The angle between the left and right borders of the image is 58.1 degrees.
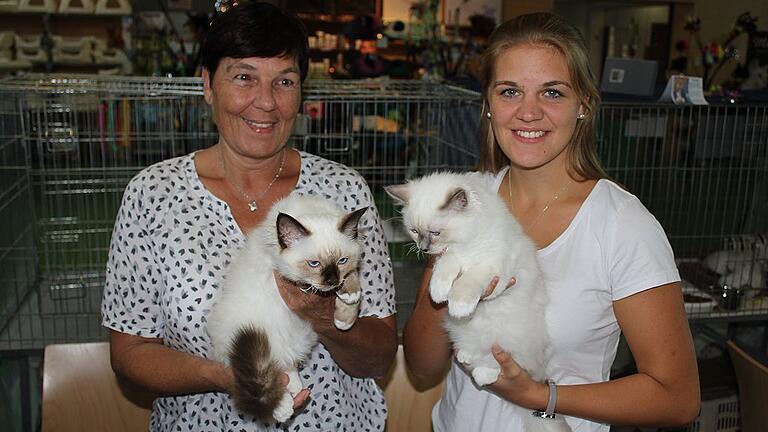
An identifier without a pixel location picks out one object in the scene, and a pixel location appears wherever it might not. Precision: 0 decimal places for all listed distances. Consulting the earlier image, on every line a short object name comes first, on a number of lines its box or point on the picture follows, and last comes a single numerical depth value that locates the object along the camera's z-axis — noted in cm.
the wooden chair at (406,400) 205
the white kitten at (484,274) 137
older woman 147
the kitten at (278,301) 127
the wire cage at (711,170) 277
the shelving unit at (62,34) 511
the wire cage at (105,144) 268
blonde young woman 130
